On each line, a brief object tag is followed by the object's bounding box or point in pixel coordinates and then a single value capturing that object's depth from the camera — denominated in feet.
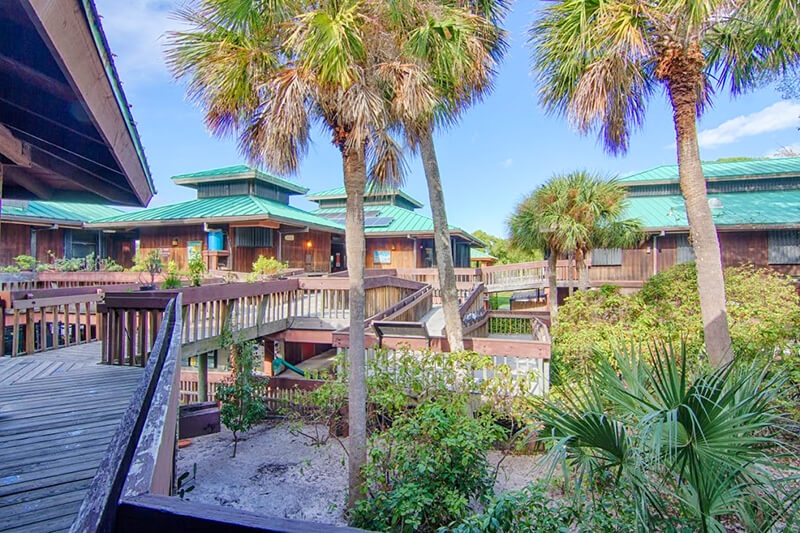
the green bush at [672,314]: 23.67
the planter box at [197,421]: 19.19
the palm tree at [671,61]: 20.63
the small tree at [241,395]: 23.79
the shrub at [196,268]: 27.20
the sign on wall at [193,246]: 61.01
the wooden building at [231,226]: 58.75
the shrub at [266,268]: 46.06
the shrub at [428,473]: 13.98
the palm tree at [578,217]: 44.57
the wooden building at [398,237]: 73.10
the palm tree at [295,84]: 15.74
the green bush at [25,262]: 47.18
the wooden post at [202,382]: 28.19
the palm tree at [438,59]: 17.06
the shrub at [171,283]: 24.58
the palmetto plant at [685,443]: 8.82
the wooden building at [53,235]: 55.67
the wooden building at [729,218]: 57.26
